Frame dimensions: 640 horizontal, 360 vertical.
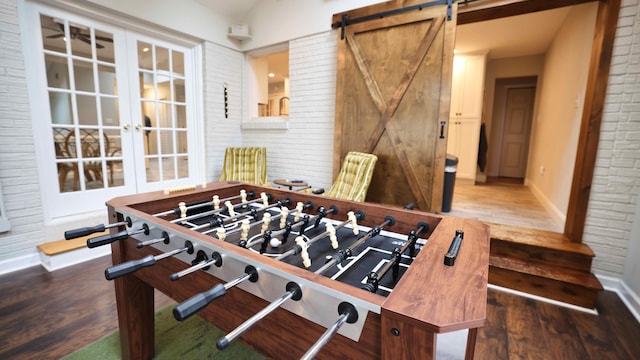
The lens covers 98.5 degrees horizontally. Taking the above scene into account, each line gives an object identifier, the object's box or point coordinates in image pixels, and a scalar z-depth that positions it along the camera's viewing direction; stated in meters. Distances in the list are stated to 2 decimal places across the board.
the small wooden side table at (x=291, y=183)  3.20
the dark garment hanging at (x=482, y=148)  5.15
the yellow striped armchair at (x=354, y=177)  2.71
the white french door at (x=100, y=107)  2.50
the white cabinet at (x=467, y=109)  4.48
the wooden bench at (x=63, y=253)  2.31
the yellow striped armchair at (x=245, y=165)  3.63
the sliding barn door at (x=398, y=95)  2.59
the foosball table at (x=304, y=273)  0.57
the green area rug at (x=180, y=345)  1.47
